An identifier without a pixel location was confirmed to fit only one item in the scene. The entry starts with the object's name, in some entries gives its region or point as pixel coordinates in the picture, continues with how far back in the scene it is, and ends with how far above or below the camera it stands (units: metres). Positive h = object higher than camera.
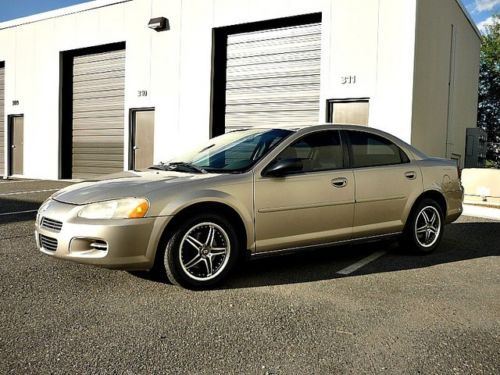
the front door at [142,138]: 16.36 +0.29
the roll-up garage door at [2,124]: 20.89 +0.78
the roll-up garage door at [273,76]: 13.45 +2.05
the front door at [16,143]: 20.16 +0.01
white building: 12.26 +2.21
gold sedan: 4.08 -0.49
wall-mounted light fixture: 15.53 +3.77
